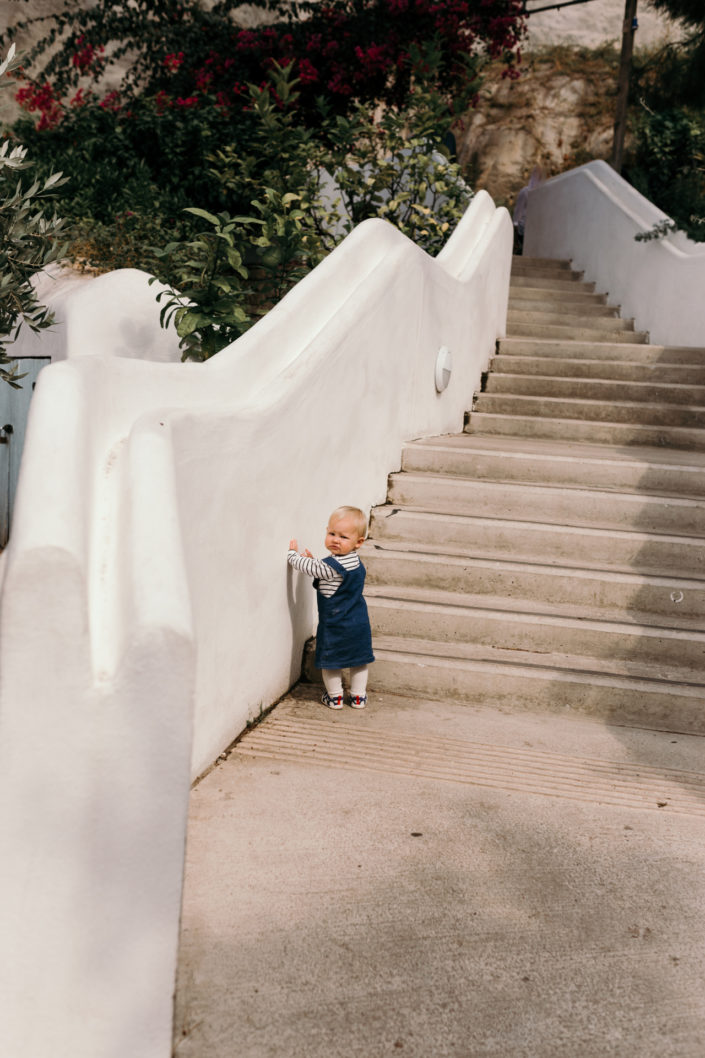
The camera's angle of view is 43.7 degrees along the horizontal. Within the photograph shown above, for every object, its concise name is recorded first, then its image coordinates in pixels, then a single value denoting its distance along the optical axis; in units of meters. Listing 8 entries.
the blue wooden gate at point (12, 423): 6.60
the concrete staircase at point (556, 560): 3.65
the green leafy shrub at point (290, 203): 5.08
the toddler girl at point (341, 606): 3.42
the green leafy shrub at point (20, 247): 3.99
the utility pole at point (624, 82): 10.23
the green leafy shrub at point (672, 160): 9.69
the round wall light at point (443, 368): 5.41
